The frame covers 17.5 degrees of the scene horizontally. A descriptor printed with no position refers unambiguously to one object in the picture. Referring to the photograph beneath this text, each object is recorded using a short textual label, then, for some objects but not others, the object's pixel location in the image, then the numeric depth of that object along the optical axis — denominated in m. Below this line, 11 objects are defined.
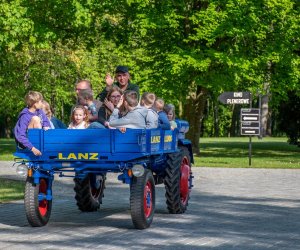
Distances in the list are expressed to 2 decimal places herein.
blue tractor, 12.17
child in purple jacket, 12.40
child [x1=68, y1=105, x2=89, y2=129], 13.16
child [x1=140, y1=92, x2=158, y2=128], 13.00
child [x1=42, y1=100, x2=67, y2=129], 13.90
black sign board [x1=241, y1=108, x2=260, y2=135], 30.36
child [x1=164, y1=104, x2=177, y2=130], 15.96
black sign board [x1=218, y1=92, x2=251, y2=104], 30.45
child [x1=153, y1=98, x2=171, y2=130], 13.82
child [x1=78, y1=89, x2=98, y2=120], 13.88
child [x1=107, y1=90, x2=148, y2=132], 12.77
